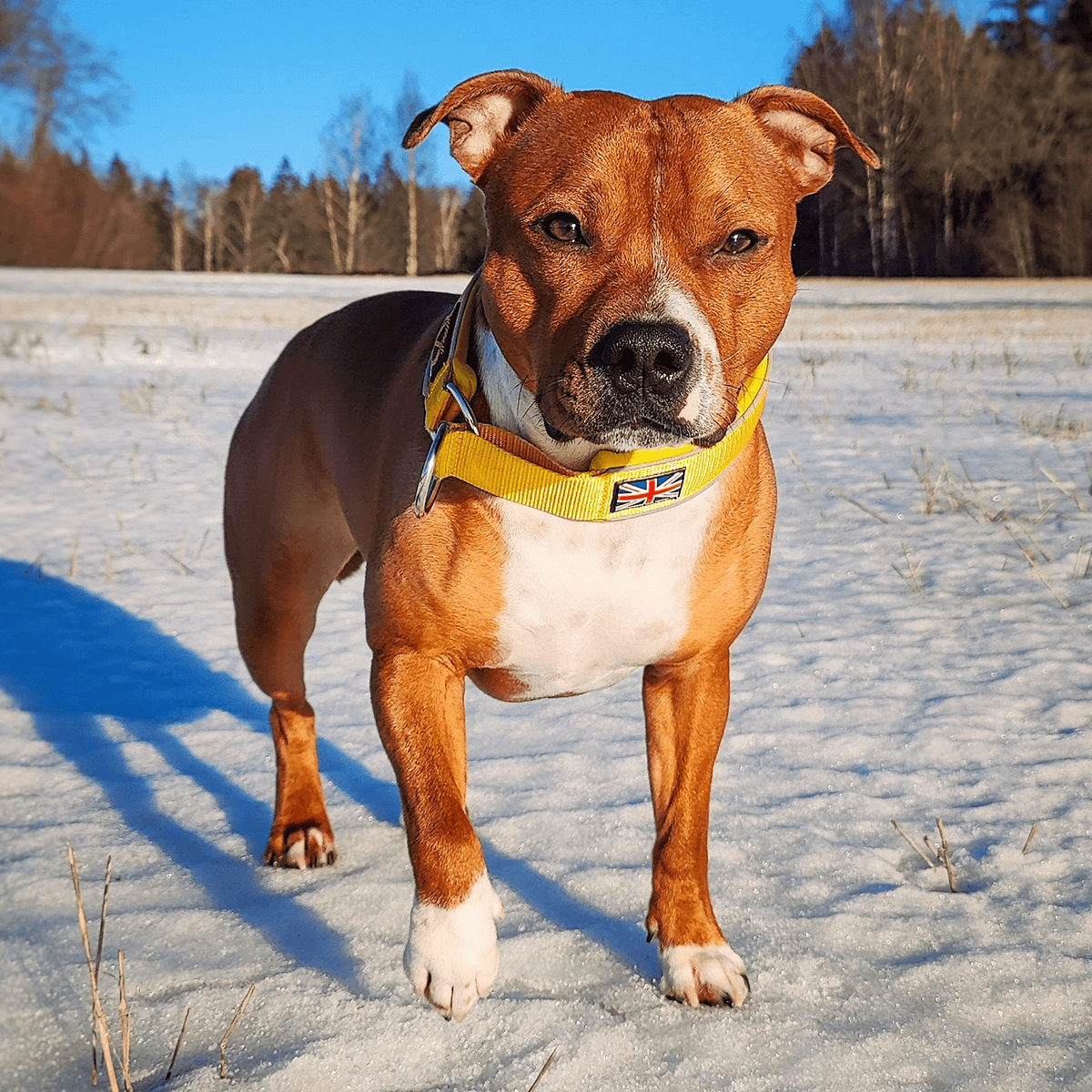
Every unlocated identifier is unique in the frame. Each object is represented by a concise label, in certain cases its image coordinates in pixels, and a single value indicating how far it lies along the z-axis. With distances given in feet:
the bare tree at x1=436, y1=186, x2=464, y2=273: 182.19
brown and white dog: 7.26
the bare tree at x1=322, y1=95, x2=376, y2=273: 164.25
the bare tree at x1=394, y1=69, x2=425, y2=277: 151.74
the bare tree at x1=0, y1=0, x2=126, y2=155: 94.79
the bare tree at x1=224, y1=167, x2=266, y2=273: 200.95
